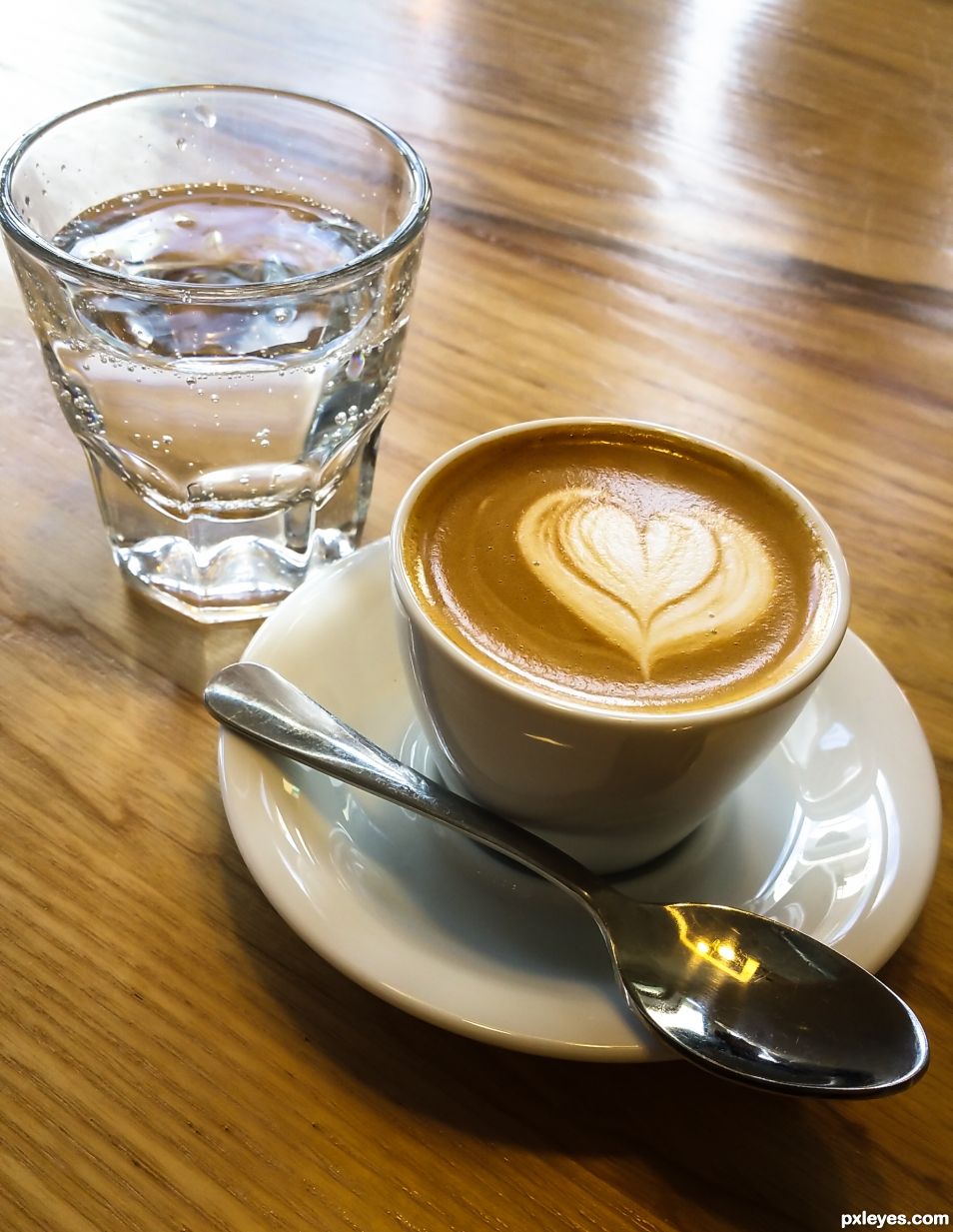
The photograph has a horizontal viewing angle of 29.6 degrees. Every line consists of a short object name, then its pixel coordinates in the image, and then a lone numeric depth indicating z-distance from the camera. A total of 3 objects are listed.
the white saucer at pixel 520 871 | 0.30
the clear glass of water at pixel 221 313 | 0.35
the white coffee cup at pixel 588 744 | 0.30
